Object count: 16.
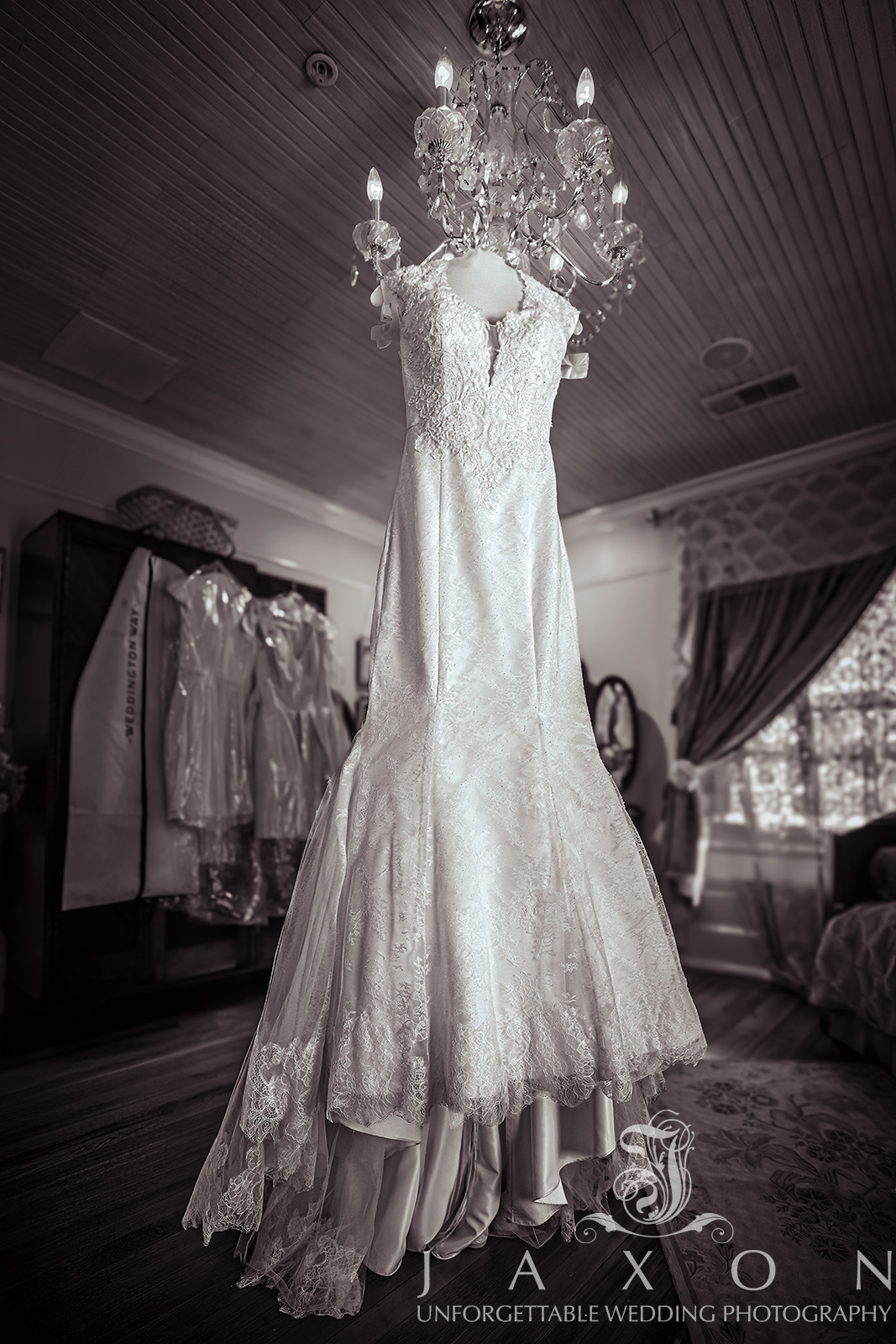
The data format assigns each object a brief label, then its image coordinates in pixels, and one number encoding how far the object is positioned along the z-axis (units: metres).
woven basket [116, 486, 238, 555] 3.43
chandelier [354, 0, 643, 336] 1.71
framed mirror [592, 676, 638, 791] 4.50
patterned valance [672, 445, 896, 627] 3.84
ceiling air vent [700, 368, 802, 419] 3.41
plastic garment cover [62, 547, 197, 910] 2.88
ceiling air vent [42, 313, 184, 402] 3.01
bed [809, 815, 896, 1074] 2.56
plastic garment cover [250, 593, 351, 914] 3.40
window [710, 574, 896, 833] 3.69
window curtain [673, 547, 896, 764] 3.83
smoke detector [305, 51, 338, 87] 1.93
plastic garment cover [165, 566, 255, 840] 3.08
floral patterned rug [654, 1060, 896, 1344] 1.29
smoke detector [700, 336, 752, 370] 3.12
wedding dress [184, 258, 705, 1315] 1.31
